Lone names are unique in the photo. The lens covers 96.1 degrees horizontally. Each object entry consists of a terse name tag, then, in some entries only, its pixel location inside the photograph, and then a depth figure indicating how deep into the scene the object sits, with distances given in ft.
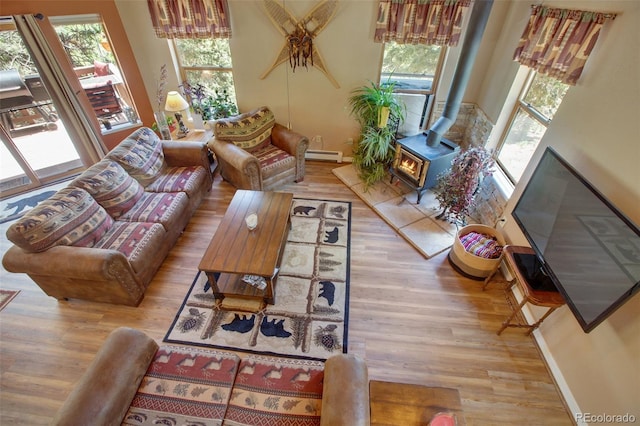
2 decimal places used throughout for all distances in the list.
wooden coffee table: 7.48
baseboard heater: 14.47
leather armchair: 11.32
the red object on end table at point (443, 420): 3.97
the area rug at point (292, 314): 7.48
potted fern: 11.66
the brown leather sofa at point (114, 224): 7.18
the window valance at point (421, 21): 9.96
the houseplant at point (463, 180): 9.15
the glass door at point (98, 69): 11.58
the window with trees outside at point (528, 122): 8.41
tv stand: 6.56
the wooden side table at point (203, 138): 12.71
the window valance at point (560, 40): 6.45
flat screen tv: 4.90
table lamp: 11.82
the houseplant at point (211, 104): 13.55
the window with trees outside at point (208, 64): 12.58
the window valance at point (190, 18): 10.85
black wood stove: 10.92
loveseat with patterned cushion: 4.76
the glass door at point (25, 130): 10.98
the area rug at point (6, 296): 8.44
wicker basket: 8.68
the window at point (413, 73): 11.80
